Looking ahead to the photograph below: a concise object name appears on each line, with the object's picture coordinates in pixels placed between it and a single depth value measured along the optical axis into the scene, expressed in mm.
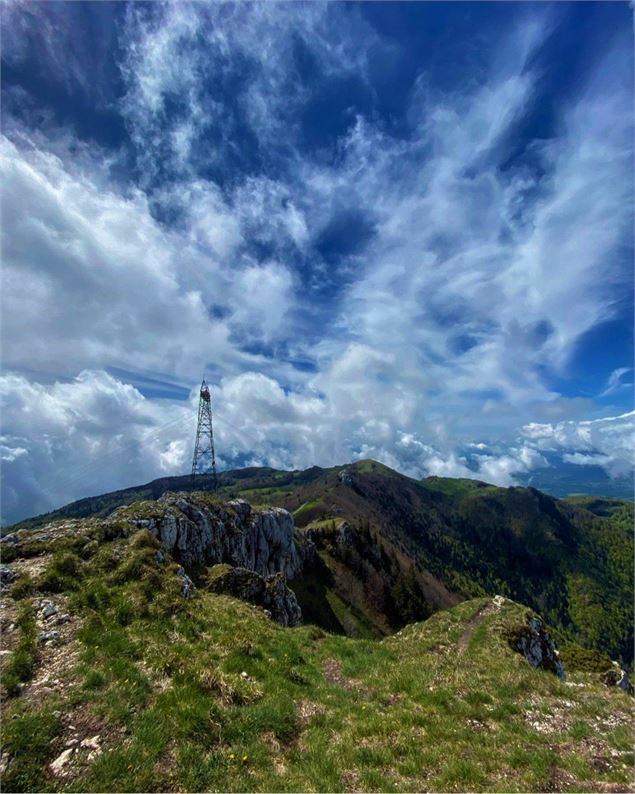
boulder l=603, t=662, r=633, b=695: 43812
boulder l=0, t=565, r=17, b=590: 20350
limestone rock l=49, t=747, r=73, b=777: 9695
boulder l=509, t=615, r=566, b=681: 31703
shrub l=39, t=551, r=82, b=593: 20875
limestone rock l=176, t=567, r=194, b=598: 24683
